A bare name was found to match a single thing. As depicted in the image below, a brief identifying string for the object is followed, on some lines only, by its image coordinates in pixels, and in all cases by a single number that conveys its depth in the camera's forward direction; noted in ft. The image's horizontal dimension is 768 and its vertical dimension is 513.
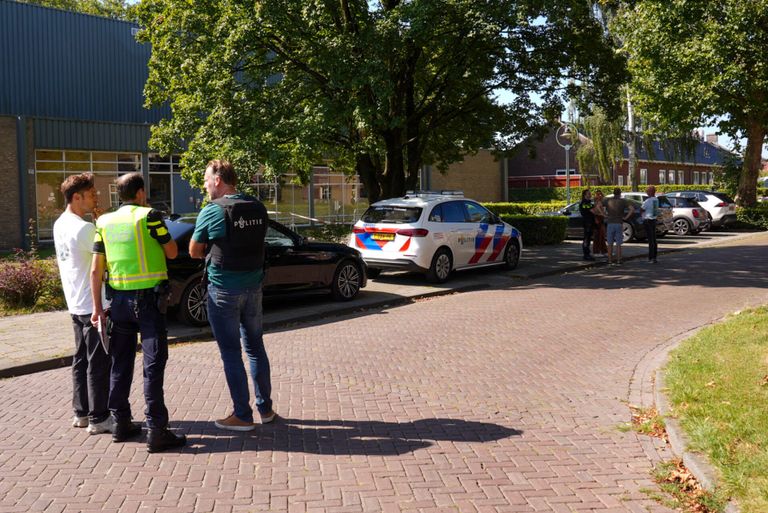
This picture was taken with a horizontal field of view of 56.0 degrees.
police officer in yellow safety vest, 16.44
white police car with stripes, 43.86
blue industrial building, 86.48
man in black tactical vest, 16.78
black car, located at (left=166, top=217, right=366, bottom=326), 30.48
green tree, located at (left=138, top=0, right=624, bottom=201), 46.29
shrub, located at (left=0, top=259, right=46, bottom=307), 36.24
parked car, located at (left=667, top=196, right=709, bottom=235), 84.58
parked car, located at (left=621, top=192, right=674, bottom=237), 80.23
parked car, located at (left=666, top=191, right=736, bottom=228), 90.99
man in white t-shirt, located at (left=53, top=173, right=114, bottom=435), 17.47
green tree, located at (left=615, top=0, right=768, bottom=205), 80.74
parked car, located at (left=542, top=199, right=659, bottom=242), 74.02
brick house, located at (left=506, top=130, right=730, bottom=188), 183.13
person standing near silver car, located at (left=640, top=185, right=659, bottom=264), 55.42
